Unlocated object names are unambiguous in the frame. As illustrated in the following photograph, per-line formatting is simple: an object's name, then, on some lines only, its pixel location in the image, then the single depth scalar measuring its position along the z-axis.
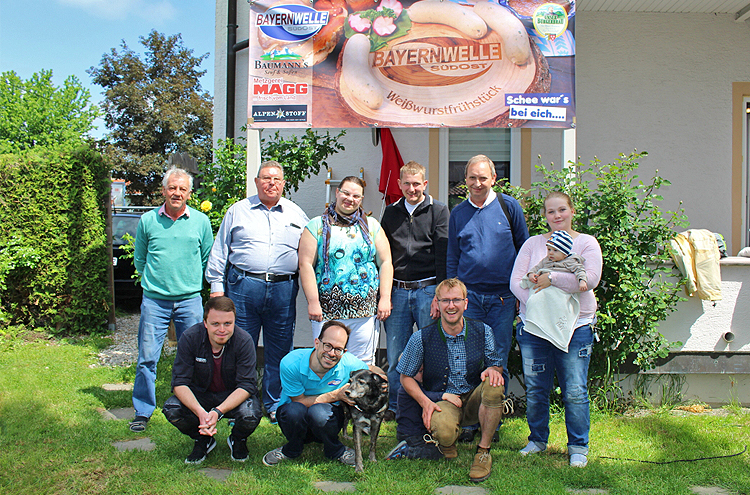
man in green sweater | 3.88
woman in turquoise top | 3.56
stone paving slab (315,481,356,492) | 2.88
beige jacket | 4.17
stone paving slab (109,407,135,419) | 4.09
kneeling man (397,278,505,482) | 3.16
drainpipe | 6.73
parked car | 8.44
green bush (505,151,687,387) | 3.90
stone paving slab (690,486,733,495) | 2.90
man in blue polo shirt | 3.10
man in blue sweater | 3.56
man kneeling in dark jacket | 3.13
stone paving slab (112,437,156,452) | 3.43
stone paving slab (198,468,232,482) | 3.02
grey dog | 3.11
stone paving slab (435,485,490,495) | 2.86
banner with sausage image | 4.33
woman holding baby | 3.18
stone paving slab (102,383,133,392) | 4.75
